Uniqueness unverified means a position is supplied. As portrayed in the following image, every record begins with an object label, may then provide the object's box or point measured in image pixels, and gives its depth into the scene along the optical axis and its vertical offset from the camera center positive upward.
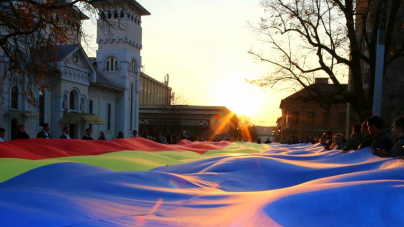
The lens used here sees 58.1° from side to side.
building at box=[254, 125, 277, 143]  163.75 -2.43
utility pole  8.88 +1.50
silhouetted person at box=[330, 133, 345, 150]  9.56 -0.38
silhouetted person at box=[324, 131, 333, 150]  10.66 -0.49
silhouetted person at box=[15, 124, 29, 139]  9.66 -0.31
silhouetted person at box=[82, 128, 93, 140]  12.48 -0.45
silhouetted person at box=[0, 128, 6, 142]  9.11 -0.28
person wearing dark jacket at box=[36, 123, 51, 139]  10.49 -0.35
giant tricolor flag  2.34 -0.65
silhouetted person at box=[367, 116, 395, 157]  5.15 -0.17
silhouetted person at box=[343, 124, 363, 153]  7.15 -0.32
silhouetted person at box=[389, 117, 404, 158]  4.55 -0.13
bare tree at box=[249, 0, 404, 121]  12.41 +3.20
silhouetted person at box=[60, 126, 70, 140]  11.48 -0.39
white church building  25.80 +2.55
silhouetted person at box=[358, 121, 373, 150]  6.21 -0.26
